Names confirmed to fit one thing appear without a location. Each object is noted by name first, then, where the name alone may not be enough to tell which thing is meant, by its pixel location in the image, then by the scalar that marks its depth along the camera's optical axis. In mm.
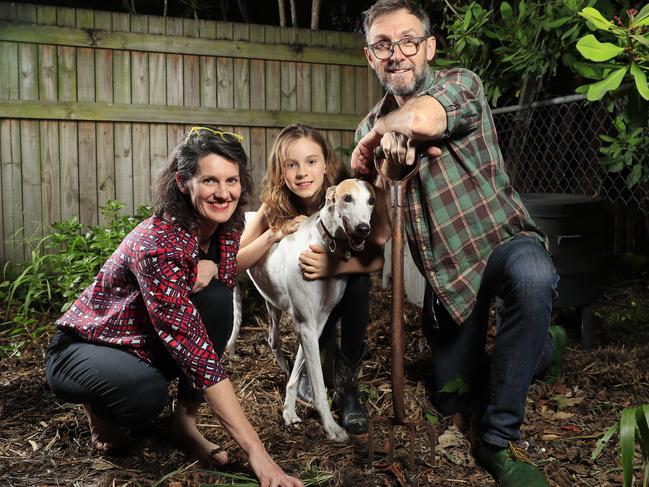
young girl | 2838
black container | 3873
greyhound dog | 2553
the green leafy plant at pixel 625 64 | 2250
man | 2443
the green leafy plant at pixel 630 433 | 1516
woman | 2182
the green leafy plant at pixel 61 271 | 4375
